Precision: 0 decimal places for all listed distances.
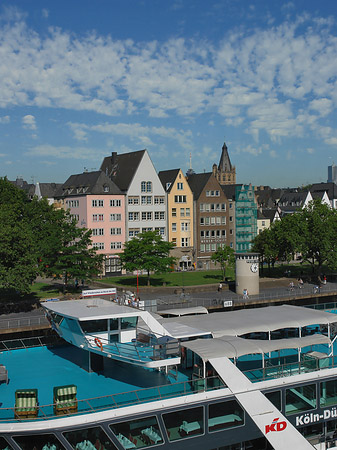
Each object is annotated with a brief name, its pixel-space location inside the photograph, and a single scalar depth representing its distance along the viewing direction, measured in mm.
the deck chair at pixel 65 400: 15648
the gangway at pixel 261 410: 16688
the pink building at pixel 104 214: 76938
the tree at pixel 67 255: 54000
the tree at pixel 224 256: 66938
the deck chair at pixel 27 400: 15504
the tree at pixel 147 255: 60719
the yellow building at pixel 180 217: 83438
